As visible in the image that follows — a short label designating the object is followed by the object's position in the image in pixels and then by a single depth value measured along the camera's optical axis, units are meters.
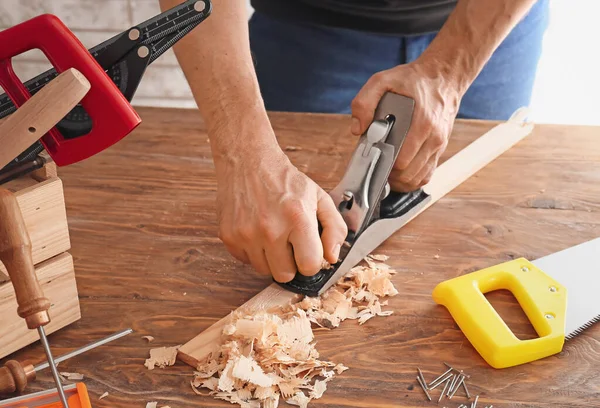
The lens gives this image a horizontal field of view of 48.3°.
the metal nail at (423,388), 0.89
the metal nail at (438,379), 0.91
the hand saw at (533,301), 0.95
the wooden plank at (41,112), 0.70
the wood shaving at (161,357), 0.94
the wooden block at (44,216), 0.91
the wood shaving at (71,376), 0.91
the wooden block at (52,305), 0.91
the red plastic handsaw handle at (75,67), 0.75
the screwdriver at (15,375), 0.85
